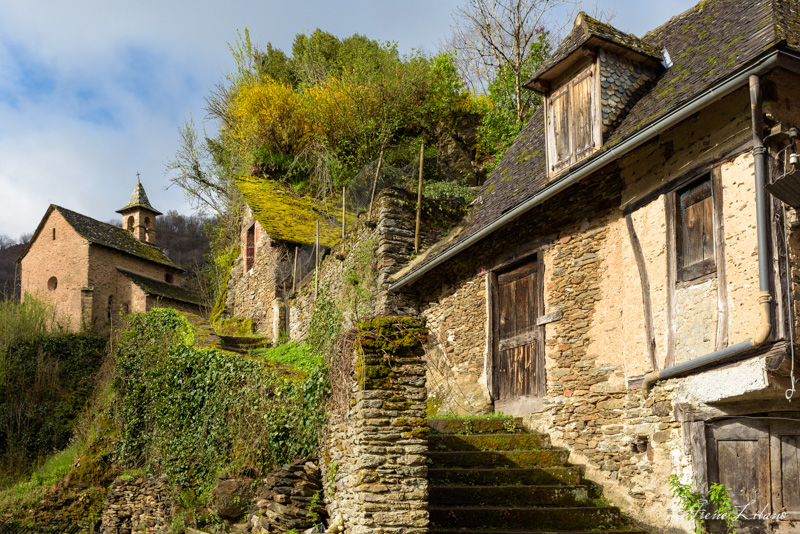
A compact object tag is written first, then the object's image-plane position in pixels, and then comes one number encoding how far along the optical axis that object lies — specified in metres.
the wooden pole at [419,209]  12.36
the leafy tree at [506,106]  17.47
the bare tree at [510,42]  18.64
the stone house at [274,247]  17.81
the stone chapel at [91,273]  28.23
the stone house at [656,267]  6.19
